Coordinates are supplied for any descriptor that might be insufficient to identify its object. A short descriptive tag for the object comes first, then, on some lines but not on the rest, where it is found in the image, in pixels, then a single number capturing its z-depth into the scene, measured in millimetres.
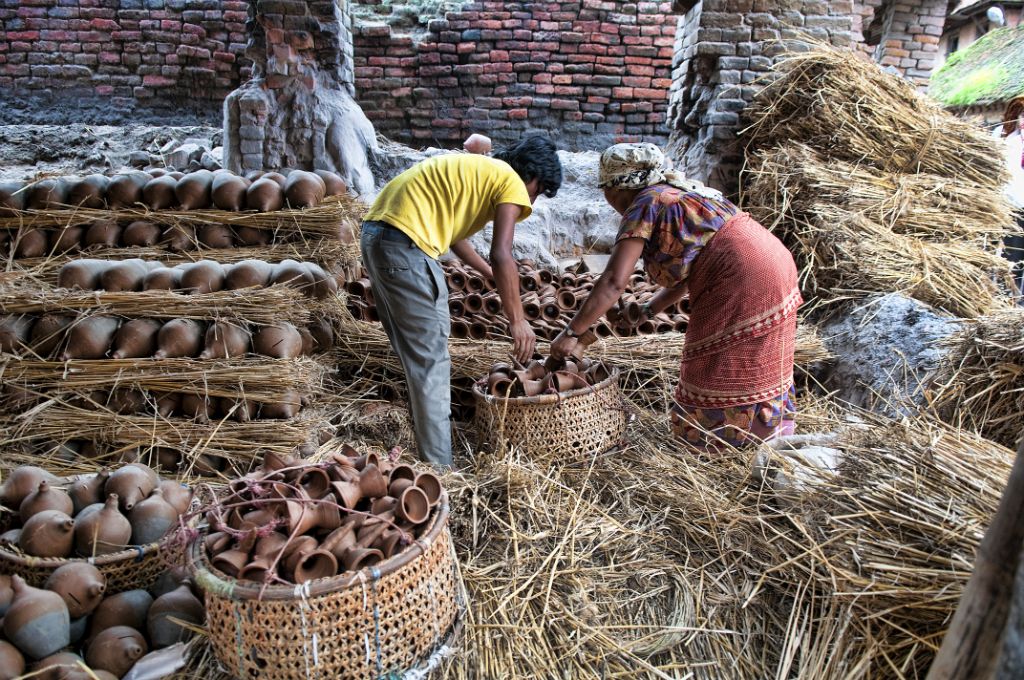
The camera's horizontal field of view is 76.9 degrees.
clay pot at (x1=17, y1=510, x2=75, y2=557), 1940
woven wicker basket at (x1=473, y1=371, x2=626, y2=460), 2828
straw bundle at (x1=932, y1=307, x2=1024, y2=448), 2771
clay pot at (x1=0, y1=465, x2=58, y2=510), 2201
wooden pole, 1039
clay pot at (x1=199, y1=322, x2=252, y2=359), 3012
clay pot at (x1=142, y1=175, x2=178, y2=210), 3666
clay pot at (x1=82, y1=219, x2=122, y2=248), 3578
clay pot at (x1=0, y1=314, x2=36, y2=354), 2941
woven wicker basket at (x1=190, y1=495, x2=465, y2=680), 1521
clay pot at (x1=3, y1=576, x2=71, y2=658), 1697
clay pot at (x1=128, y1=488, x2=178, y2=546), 2041
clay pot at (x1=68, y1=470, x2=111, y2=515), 2158
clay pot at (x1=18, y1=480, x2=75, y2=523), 2068
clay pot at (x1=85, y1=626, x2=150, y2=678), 1713
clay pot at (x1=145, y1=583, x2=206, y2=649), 1805
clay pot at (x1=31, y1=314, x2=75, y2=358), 2973
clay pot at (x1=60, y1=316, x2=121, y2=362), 2933
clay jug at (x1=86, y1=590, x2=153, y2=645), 1847
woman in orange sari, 2623
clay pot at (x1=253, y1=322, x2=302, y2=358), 3100
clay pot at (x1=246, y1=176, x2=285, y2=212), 3636
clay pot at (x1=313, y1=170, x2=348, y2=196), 3898
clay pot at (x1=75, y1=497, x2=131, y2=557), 1961
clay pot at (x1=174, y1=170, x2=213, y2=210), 3670
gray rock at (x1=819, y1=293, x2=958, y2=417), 3336
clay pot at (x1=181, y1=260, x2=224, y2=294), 3182
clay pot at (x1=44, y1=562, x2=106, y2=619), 1831
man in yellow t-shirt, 2844
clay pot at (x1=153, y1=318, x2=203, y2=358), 2973
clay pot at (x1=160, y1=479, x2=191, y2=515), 2191
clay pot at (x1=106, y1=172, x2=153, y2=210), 3660
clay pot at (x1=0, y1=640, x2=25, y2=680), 1618
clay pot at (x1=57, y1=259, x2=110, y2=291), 3119
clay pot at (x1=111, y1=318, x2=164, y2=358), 2961
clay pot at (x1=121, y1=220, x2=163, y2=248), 3617
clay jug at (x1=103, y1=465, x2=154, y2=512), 2102
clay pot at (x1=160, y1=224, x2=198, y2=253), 3633
